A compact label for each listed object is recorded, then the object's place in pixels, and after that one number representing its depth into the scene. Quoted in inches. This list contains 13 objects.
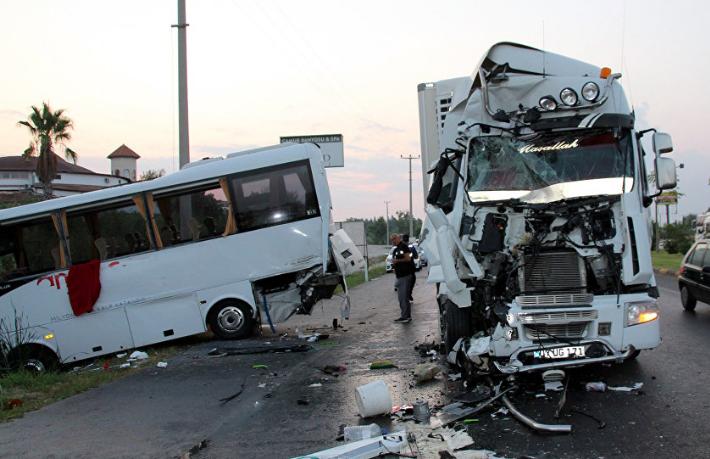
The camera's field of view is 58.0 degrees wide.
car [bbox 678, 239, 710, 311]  483.0
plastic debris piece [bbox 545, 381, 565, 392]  269.3
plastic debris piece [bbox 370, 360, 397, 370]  347.6
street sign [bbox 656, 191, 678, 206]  1742.6
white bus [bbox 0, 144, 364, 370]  472.1
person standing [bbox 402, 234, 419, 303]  550.7
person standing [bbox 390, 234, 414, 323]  547.8
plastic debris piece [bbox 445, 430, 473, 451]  206.0
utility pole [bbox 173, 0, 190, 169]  605.6
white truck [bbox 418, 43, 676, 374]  262.1
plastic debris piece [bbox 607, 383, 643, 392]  267.6
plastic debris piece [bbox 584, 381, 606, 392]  267.6
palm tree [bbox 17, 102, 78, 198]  1459.2
